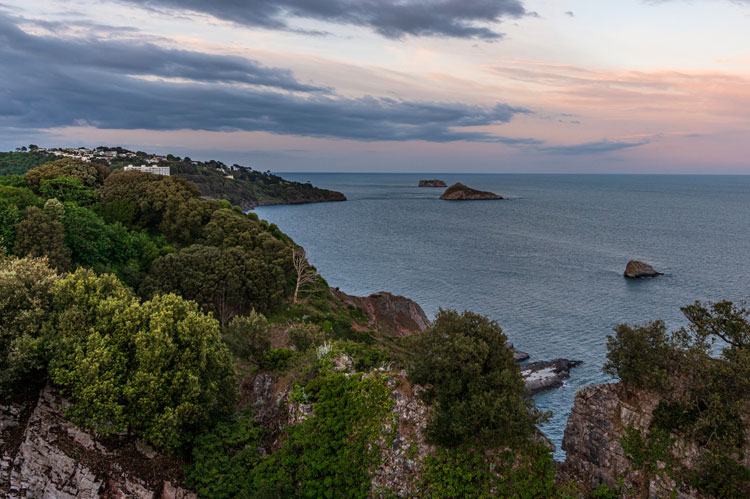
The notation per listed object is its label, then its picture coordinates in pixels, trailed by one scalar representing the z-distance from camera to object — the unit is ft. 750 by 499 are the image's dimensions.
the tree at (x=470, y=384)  60.08
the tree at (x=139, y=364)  61.21
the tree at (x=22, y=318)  62.08
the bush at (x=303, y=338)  93.25
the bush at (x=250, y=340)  87.97
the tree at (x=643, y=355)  64.08
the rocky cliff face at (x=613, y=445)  57.98
